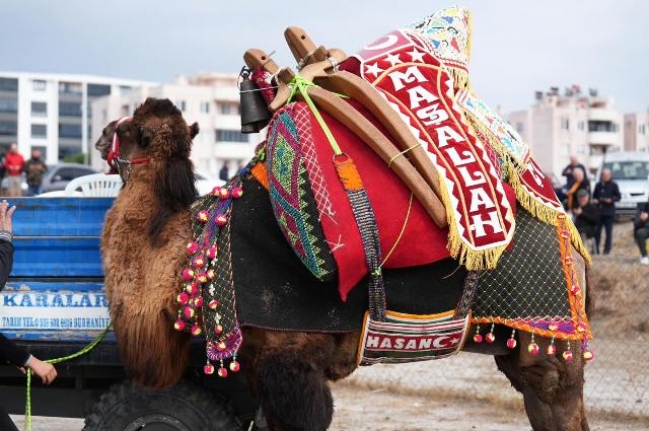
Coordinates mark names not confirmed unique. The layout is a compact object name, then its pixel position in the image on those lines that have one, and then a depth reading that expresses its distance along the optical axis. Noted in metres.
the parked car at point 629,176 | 23.59
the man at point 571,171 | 18.23
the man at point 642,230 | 14.50
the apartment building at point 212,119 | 88.31
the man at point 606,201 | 17.32
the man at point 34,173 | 24.69
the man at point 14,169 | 23.94
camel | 4.83
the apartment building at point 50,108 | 126.75
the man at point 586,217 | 16.56
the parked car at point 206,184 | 18.77
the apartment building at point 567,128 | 88.31
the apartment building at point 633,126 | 97.38
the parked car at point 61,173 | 29.08
